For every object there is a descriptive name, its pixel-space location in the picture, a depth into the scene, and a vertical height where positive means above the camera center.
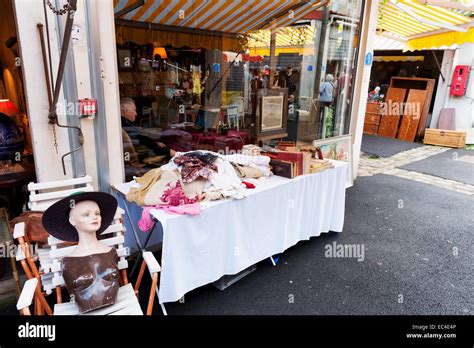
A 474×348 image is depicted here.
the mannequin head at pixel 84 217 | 2.04 -0.79
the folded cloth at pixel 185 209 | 2.37 -0.86
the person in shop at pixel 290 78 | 5.95 +0.20
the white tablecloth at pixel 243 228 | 2.38 -1.16
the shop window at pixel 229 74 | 4.65 +0.27
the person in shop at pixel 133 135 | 3.25 -0.50
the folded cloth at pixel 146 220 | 2.45 -0.96
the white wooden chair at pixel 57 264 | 2.02 -1.14
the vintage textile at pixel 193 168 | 2.68 -0.64
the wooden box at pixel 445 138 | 8.56 -1.13
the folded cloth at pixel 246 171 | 3.08 -0.75
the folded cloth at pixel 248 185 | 2.92 -0.82
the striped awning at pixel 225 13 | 5.67 +1.38
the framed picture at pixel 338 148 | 4.79 -0.84
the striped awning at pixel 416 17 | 6.98 +1.70
